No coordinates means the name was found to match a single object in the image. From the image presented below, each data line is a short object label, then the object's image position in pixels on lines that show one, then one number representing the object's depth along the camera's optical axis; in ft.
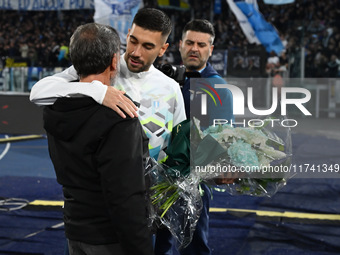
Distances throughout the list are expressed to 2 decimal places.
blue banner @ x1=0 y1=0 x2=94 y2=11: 75.77
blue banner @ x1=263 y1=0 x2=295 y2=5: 56.39
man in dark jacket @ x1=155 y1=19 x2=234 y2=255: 12.73
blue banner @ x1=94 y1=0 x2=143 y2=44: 34.24
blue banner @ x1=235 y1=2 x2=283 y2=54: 45.90
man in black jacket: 7.42
